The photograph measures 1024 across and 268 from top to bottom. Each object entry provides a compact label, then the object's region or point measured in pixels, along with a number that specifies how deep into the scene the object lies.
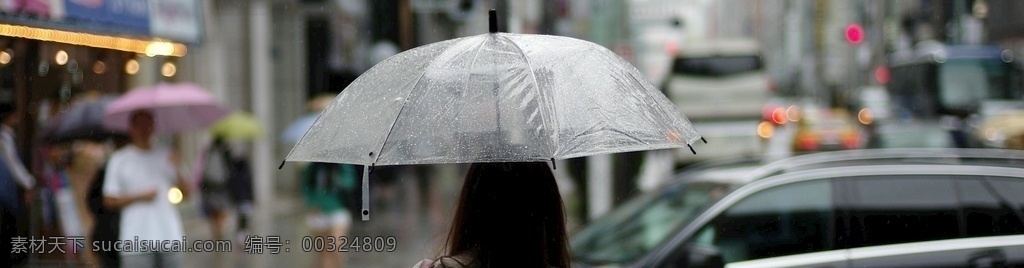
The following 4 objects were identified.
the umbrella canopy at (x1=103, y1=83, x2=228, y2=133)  8.41
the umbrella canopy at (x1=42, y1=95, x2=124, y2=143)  9.96
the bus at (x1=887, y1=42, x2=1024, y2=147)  23.48
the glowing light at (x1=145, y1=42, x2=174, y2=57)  12.32
